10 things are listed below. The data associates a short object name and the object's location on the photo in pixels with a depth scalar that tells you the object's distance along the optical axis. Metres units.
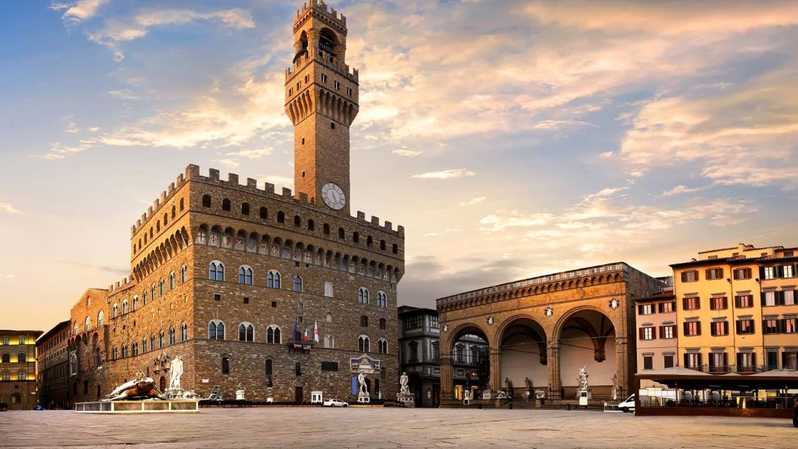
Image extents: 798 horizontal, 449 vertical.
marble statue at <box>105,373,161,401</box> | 39.09
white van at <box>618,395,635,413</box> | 47.16
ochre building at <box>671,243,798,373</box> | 48.59
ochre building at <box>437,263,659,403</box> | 56.94
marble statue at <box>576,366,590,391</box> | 56.50
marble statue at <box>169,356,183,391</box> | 48.72
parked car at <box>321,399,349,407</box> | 60.97
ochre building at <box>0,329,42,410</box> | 103.06
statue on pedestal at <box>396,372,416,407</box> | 65.31
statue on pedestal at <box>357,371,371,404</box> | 63.94
